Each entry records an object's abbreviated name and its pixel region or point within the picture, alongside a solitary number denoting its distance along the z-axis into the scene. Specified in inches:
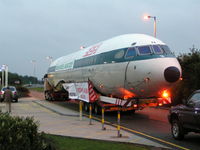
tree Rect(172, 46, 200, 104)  783.1
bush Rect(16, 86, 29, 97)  1777.7
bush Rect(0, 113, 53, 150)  219.0
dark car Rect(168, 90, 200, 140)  369.4
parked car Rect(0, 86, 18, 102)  1281.5
